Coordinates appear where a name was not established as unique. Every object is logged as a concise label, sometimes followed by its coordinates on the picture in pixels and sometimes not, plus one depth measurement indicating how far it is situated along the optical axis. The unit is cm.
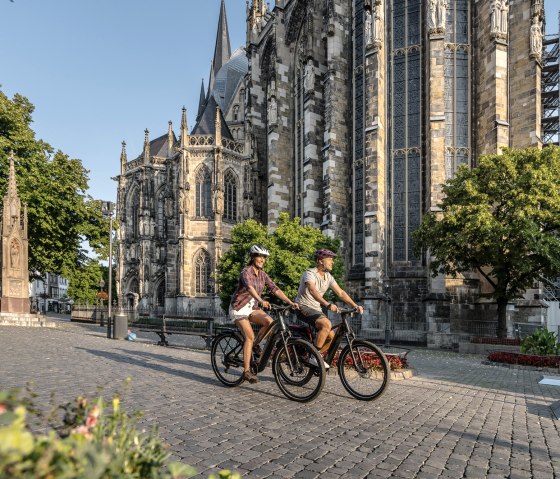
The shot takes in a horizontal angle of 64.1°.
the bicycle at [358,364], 538
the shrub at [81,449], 103
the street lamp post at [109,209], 1728
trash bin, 1459
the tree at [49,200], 2120
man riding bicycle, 570
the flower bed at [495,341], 1437
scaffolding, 3138
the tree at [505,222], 1454
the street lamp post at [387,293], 2065
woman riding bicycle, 577
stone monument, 1831
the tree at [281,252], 2053
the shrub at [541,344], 1155
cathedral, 2070
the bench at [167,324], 1250
